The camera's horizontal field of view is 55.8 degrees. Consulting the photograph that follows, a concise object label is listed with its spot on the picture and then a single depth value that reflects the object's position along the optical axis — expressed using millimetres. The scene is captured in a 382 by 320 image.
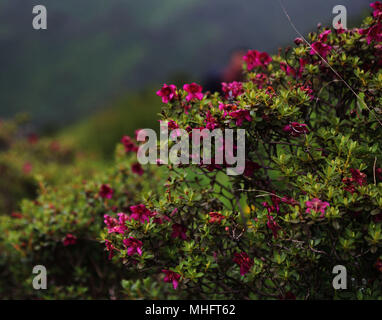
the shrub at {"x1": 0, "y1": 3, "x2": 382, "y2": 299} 1661
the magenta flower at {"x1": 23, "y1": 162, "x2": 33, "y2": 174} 4898
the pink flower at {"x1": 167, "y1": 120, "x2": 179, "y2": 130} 1883
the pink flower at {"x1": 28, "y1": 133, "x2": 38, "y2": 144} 6050
